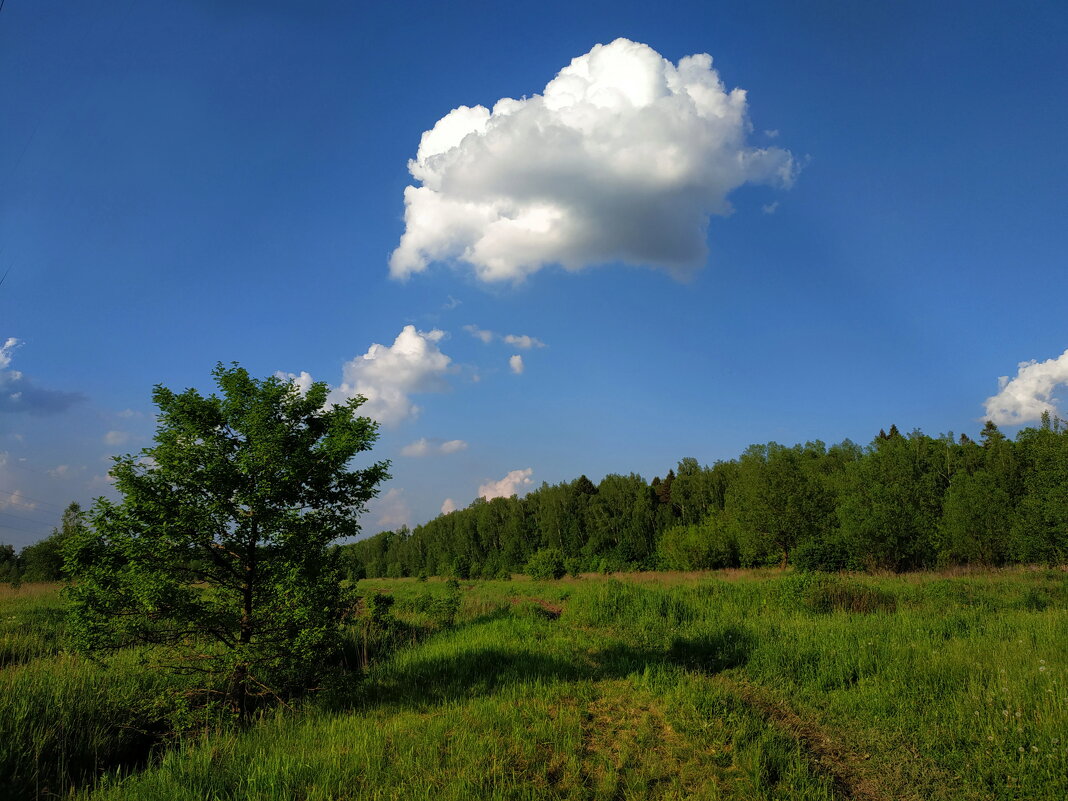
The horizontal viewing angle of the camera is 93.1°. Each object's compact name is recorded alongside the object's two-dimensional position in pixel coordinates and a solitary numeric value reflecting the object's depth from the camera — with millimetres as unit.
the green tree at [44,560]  45344
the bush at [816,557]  32875
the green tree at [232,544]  7875
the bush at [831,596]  16672
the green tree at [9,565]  53125
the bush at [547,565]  56541
